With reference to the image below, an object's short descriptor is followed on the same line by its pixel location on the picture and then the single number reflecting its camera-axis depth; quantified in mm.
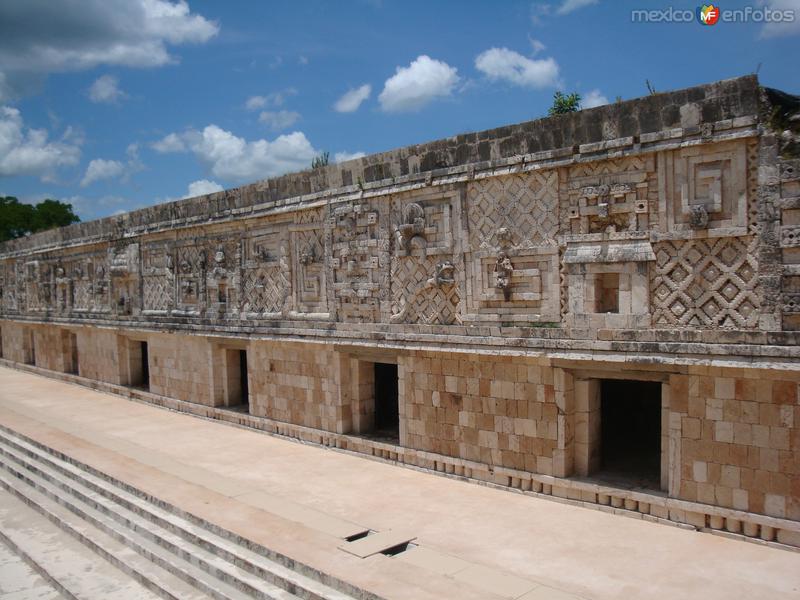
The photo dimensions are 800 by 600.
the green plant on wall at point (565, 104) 18562
